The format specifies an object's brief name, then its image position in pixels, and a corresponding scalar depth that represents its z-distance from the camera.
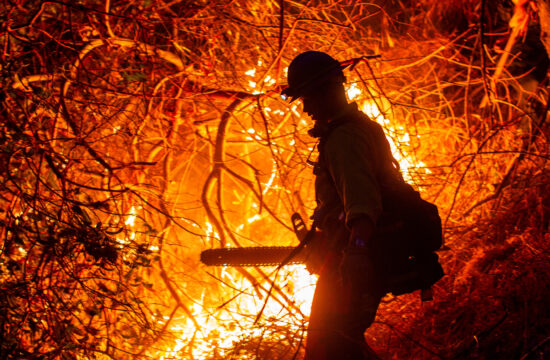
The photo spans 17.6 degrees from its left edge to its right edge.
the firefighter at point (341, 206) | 6.45
